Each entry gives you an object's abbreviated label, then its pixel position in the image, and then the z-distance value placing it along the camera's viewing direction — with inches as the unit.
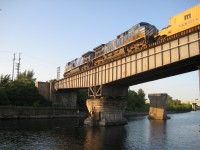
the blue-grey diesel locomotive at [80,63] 2282.1
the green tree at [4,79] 3327.8
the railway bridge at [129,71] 1218.6
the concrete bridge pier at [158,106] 3440.5
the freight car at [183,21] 1155.9
